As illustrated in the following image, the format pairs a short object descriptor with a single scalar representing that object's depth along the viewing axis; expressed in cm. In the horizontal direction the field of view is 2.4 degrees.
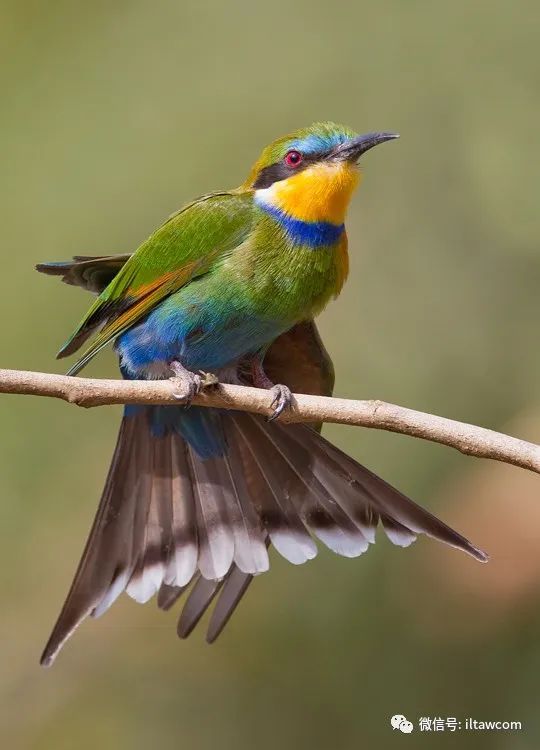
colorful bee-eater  401
